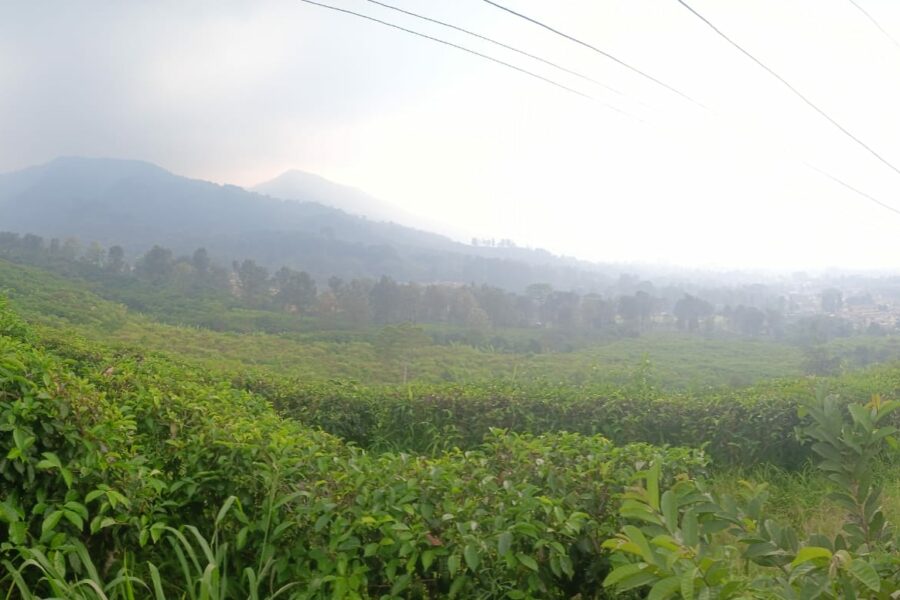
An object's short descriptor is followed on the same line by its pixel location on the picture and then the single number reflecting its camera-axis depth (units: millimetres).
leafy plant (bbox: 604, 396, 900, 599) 1025
